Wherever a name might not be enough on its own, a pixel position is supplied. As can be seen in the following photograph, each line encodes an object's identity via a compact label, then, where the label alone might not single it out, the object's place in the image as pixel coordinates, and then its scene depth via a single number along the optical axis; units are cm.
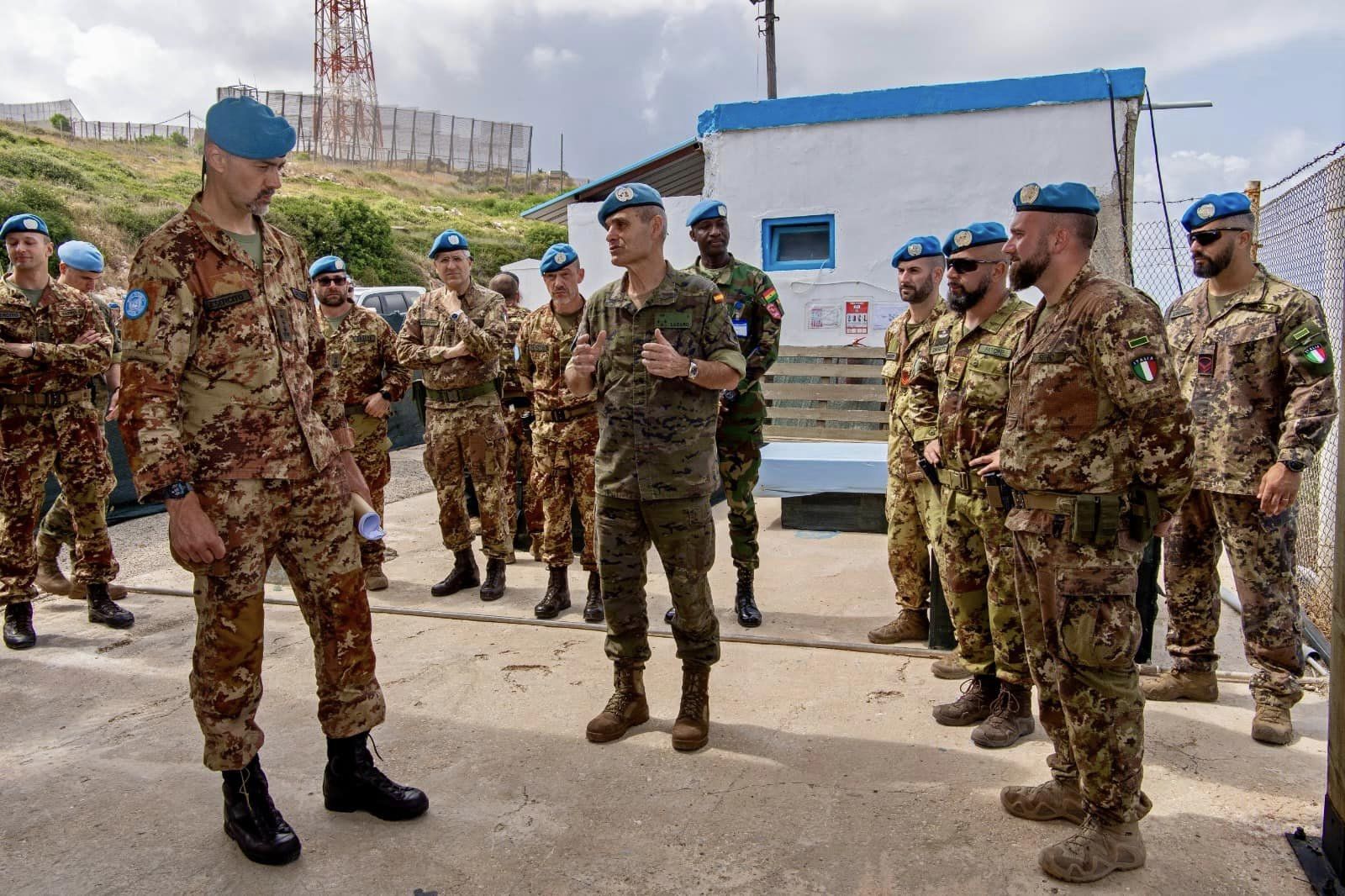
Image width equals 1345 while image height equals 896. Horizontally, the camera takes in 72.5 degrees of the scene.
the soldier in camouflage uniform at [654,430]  338
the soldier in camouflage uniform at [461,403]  559
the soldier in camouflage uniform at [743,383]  497
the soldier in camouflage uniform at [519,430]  609
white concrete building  855
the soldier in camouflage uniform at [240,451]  255
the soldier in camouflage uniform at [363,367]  574
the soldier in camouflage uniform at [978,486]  340
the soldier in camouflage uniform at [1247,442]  343
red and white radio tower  4641
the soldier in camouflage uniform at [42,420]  487
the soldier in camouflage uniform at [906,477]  447
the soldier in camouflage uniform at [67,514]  546
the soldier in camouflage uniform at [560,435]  515
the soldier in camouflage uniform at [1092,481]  244
